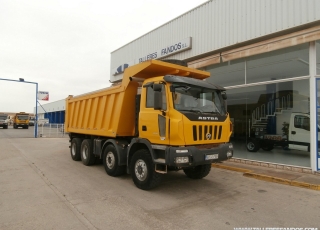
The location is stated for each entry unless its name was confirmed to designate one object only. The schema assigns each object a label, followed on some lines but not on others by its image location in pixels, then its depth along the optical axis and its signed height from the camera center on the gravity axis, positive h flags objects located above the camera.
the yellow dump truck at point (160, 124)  4.92 -0.03
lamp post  21.78 -0.17
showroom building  7.26 +2.24
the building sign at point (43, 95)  23.31 +2.73
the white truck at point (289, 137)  7.75 -0.52
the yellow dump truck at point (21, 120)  37.03 +0.19
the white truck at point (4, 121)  36.25 -0.01
